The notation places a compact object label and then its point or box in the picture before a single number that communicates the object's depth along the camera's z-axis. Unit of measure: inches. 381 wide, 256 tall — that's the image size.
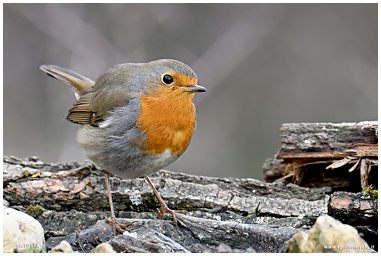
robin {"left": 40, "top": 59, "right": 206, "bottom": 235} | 277.1
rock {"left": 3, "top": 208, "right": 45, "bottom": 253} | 177.5
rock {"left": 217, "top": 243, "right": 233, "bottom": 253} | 174.7
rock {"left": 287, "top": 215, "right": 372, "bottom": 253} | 165.8
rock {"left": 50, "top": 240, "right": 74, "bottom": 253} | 171.8
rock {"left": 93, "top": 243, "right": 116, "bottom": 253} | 172.2
